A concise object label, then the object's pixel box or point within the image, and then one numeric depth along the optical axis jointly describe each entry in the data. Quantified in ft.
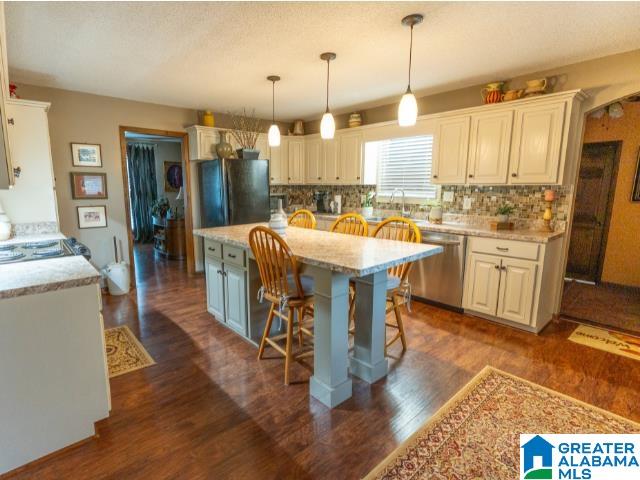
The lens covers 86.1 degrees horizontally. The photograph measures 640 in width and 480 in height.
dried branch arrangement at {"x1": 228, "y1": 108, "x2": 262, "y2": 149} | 15.75
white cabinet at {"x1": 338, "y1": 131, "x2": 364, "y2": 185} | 15.02
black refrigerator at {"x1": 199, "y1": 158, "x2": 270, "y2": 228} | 14.05
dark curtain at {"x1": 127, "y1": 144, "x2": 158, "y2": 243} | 22.93
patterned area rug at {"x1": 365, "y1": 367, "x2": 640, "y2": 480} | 5.08
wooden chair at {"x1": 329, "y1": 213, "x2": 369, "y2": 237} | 10.09
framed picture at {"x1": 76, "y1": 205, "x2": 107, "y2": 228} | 12.92
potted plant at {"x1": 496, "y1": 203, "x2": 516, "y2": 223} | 11.14
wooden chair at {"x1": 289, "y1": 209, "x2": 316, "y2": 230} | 11.37
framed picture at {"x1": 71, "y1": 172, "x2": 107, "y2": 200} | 12.66
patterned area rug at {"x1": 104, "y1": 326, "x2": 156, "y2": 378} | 7.88
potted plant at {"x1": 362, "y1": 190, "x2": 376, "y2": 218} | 14.92
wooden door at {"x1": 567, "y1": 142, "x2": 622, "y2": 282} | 14.24
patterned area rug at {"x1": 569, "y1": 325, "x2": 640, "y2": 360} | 8.79
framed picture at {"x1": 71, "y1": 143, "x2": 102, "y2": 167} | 12.52
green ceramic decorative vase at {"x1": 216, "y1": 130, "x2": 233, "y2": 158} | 14.71
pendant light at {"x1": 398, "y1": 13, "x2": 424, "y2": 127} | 6.99
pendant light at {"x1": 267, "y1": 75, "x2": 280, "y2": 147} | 9.93
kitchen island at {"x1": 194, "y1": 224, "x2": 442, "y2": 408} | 6.25
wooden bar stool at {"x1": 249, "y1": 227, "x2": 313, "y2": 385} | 6.70
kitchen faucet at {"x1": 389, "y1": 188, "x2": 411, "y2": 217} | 14.30
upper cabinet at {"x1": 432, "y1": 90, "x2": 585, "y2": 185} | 9.62
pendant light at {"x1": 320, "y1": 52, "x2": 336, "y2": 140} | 8.44
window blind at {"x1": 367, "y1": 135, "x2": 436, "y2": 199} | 13.75
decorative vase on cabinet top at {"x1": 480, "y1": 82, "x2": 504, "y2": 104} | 10.76
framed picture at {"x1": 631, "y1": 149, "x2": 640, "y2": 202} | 13.44
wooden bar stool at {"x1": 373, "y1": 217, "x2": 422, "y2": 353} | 7.88
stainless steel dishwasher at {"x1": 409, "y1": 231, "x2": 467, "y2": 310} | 11.03
